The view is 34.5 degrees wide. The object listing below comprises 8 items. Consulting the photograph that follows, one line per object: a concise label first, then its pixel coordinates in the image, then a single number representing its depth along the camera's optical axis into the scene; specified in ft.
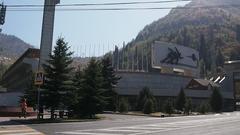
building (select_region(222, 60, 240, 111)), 347.56
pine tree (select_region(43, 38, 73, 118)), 111.96
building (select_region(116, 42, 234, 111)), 287.89
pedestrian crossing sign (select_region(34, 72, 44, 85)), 95.75
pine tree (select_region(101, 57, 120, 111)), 189.05
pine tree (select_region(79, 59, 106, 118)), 124.26
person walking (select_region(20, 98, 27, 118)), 109.35
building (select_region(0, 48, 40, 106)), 243.99
